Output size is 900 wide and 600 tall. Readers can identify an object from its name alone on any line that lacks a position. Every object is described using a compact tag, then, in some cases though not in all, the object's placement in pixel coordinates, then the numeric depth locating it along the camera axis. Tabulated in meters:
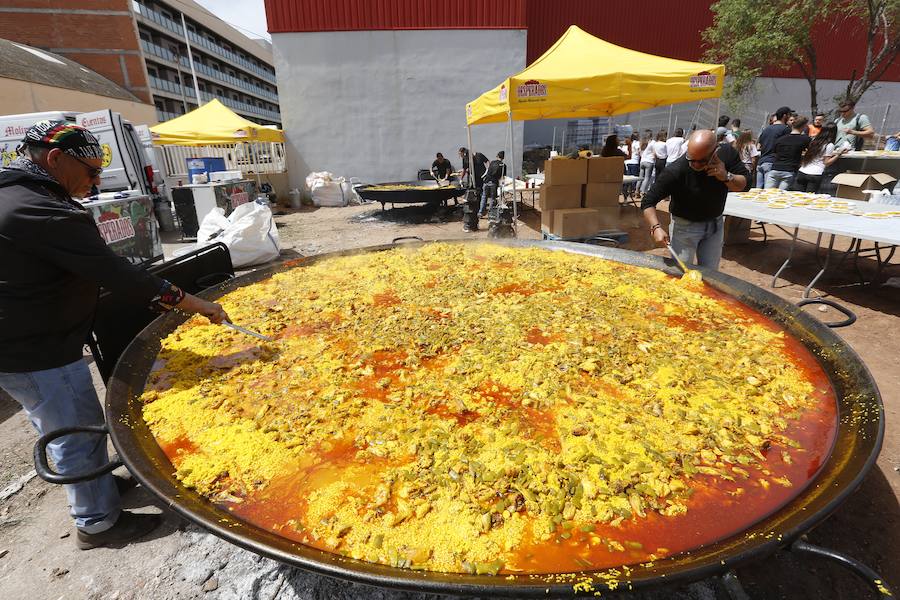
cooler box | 11.77
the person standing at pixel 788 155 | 7.97
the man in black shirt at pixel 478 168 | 12.74
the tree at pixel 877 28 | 16.38
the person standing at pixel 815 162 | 7.90
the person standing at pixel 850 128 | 9.26
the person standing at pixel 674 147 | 11.36
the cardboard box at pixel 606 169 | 8.18
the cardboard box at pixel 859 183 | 8.04
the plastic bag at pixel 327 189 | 15.24
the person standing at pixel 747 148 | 9.60
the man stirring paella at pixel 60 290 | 1.76
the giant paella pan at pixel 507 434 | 1.20
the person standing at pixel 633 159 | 13.95
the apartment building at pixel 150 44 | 30.36
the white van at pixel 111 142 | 8.32
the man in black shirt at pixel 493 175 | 10.93
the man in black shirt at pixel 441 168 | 13.78
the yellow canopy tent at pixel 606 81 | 6.42
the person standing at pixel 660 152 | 11.81
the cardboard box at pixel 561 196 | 8.15
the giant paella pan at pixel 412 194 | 10.74
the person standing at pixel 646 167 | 12.13
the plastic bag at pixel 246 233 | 7.04
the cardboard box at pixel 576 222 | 7.84
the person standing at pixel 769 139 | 8.17
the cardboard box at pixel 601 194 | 8.34
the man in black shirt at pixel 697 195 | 3.62
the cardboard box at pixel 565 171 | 8.03
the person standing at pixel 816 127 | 8.79
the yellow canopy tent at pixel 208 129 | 12.06
